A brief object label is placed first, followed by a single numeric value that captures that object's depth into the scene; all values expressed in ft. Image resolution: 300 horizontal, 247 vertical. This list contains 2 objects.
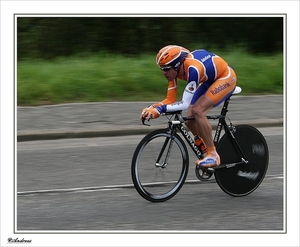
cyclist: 47.26
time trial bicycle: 48.96
